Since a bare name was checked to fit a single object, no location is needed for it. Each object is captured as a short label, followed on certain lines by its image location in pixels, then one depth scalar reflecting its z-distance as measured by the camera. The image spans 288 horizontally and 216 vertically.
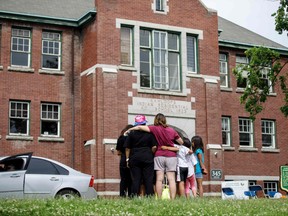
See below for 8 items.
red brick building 25.27
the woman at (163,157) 14.10
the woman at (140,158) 13.69
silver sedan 16.36
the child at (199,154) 16.23
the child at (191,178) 15.59
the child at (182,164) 15.21
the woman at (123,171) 14.54
